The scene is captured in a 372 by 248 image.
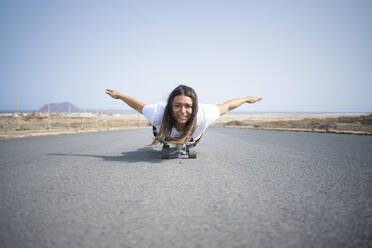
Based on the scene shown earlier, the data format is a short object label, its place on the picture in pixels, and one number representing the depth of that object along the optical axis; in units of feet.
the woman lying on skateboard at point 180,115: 11.86
